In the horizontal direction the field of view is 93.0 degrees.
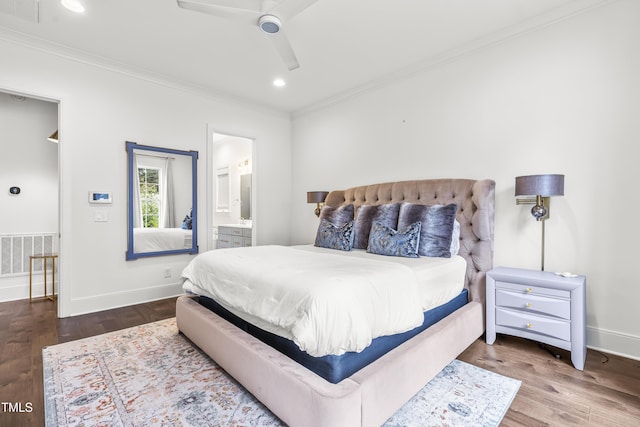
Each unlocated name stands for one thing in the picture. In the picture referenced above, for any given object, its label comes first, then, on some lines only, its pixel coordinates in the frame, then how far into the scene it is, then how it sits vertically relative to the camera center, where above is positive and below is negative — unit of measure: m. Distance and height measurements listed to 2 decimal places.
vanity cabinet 4.95 -0.40
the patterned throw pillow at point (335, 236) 3.11 -0.26
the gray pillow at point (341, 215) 3.51 -0.04
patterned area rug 1.63 -1.10
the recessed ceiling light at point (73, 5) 2.43 +1.71
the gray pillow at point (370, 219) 3.13 -0.08
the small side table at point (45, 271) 3.77 -0.73
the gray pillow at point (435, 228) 2.68 -0.15
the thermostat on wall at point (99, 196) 3.33 +0.19
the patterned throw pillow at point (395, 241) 2.63 -0.27
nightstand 2.12 -0.73
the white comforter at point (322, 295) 1.42 -0.46
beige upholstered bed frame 1.37 -0.82
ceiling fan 2.06 +1.42
